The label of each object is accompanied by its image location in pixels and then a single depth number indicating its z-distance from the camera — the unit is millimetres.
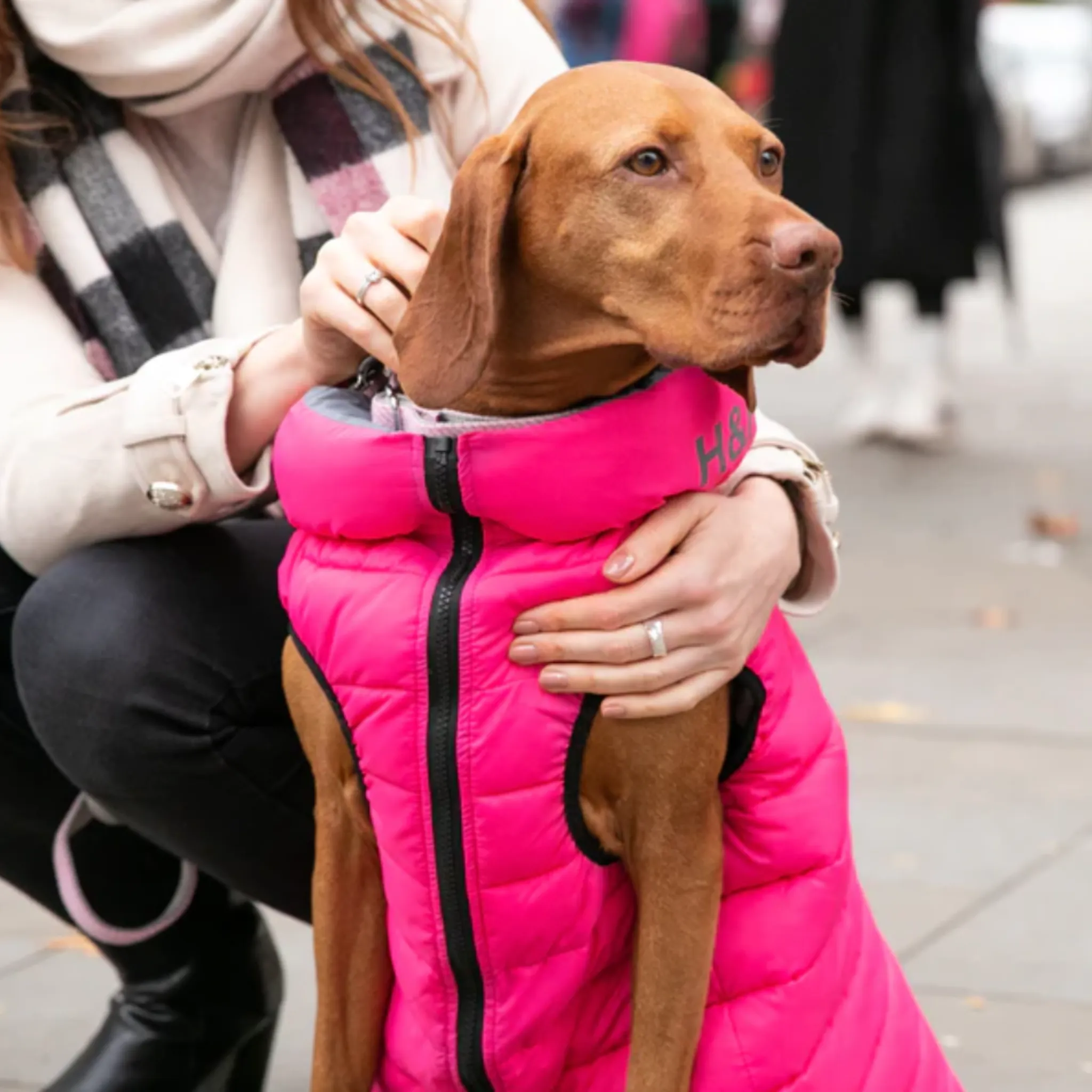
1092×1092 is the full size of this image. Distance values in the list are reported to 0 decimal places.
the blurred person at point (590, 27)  13617
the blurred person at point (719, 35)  13445
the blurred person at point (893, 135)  6785
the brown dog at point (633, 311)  1889
